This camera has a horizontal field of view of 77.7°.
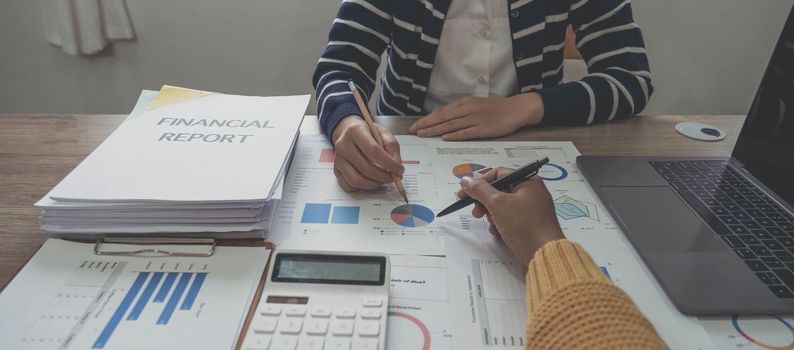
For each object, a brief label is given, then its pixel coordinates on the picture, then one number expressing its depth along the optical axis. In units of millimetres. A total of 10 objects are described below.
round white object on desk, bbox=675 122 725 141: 828
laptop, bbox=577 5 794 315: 478
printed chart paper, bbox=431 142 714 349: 442
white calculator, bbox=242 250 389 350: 405
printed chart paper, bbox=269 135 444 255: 545
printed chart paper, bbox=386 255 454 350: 425
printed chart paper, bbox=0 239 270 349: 412
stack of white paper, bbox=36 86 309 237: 526
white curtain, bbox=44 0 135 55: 1638
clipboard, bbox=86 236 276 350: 511
